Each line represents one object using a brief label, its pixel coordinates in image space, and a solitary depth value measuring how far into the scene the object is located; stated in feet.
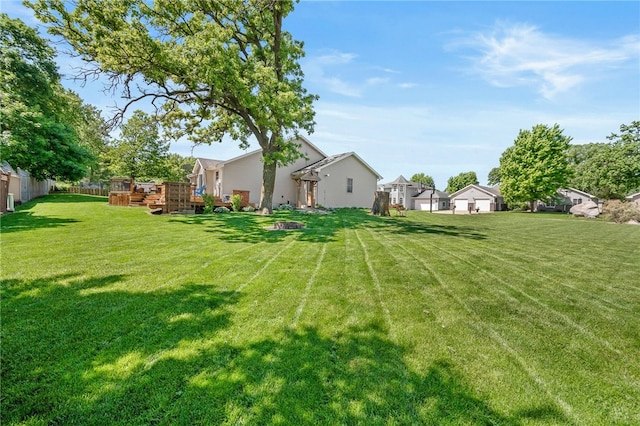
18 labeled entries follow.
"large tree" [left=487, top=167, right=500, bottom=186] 248.32
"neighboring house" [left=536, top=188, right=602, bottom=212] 138.92
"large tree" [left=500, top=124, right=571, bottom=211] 114.52
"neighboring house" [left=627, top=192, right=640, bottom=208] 135.64
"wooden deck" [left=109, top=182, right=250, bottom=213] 47.62
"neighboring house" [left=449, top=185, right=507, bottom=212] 149.48
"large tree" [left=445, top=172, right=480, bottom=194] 231.30
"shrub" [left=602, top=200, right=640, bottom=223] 72.95
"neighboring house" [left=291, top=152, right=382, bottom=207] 77.36
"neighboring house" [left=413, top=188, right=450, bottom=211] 172.76
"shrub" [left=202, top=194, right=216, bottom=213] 51.80
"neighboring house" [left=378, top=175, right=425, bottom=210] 179.93
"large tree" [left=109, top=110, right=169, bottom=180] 101.35
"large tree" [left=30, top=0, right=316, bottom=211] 37.88
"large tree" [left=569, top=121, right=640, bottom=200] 111.86
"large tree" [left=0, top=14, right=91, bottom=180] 46.26
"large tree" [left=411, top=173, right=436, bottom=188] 276.66
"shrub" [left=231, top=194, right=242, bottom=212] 56.13
